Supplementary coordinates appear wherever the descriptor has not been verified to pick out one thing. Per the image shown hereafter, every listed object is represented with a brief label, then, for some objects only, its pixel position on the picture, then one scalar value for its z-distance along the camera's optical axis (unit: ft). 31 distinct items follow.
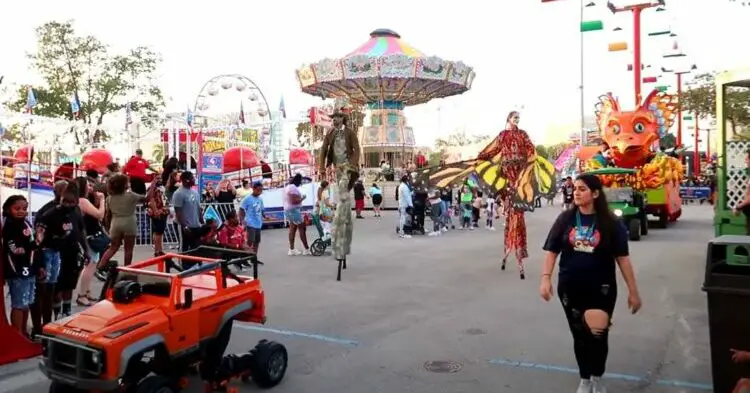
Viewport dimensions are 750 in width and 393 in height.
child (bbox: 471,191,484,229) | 62.44
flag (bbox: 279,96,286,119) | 112.06
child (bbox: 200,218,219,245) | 32.99
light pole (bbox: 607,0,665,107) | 89.76
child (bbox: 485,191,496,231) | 59.94
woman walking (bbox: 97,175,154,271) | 29.12
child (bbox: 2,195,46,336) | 18.43
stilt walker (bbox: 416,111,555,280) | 32.24
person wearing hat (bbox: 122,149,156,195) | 49.08
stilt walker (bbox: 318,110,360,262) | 31.53
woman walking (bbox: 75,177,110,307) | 25.39
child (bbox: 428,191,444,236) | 55.32
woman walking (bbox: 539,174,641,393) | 14.15
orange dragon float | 56.44
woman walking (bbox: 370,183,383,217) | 77.44
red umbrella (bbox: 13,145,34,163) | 85.85
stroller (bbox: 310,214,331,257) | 40.37
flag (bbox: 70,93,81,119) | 100.12
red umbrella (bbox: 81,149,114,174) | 69.79
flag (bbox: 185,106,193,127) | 67.87
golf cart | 48.03
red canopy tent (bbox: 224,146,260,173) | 79.00
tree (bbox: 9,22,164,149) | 116.16
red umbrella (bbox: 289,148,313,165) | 103.24
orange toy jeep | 12.70
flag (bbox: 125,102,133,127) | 110.56
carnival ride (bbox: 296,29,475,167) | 115.14
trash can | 12.30
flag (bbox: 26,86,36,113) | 80.61
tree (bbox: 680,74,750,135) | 89.76
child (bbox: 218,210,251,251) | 33.71
